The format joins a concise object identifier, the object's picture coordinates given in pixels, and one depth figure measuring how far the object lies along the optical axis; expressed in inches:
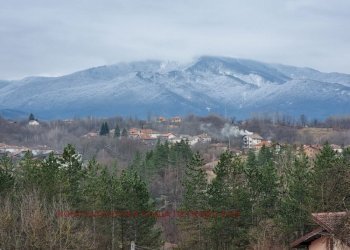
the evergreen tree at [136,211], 1419.8
